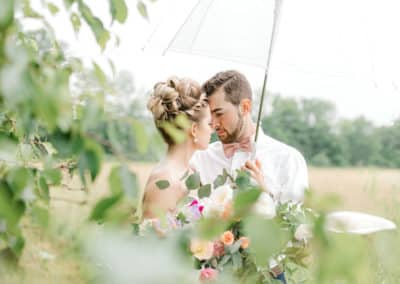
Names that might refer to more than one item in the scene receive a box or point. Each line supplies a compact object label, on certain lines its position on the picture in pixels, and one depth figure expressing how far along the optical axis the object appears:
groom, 2.07
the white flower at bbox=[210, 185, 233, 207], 1.38
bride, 2.11
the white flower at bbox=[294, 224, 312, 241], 1.44
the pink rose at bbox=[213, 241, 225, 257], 1.48
